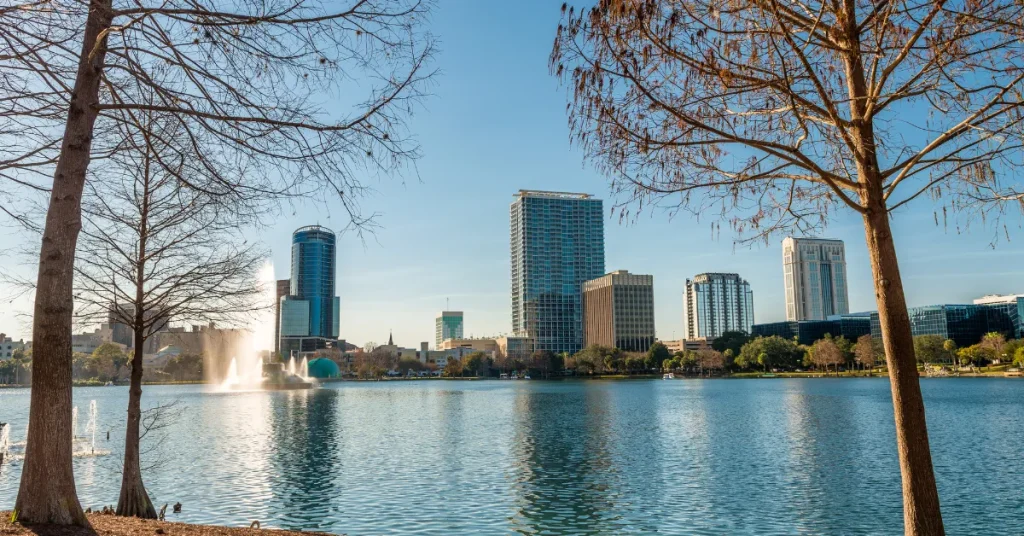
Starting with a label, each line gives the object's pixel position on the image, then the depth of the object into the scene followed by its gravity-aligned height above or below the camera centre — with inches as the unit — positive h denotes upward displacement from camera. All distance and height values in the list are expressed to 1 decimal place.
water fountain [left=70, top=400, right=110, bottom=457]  1342.3 -177.9
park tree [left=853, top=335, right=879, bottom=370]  6092.5 -46.4
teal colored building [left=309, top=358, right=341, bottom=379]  6678.6 -133.3
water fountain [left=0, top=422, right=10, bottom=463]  1288.4 -167.5
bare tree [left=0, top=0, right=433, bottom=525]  359.6 +103.8
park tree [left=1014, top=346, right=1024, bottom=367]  4949.8 -92.3
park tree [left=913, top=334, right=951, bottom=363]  5905.5 -36.8
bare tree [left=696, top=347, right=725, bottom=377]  7337.6 -122.1
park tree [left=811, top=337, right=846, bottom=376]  6373.0 -69.8
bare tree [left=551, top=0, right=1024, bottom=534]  307.1 +114.5
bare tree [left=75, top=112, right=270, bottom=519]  648.4 +72.6
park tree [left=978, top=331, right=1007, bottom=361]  5585.6 -13.1
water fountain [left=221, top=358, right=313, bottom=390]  5339.6 -182.6
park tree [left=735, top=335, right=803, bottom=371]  6953.7 -61.2
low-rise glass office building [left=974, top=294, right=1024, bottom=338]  7121.1 +277.6
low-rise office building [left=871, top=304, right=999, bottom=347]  7377.0 +215.2
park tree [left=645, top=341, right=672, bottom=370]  7790.4 -88.0
